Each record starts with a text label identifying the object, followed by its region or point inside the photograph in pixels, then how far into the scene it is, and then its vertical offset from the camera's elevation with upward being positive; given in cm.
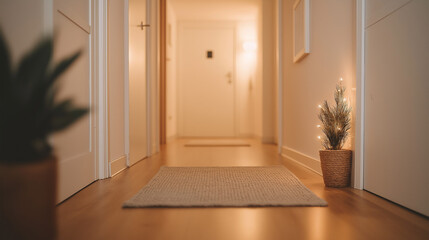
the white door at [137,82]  286 +26
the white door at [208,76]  674 +67
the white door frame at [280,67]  386 +49
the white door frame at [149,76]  355 +36
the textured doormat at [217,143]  482 -42
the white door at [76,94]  159 +9
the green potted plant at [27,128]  71 -3
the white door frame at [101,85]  209 +16
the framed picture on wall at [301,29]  274 +66
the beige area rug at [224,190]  149 -37
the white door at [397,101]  133 +5
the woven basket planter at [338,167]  192 -28
